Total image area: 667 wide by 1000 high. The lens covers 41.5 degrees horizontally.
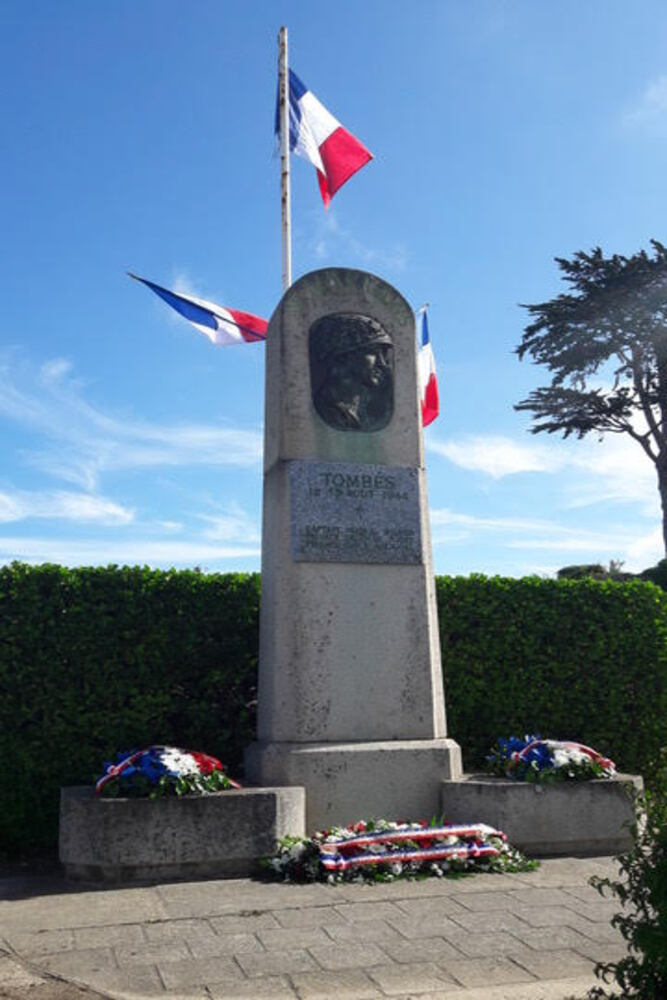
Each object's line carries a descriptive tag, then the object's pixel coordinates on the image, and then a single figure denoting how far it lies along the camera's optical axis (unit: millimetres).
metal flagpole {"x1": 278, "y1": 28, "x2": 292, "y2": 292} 10539
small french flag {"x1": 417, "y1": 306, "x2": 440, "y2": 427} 10703
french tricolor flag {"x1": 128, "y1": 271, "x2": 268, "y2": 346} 10203
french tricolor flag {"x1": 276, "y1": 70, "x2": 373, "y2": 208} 10084
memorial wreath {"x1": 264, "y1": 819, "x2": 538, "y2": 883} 5273
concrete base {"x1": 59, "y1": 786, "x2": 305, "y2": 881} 5398
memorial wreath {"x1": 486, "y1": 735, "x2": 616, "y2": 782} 6336
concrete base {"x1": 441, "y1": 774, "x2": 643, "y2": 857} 6098
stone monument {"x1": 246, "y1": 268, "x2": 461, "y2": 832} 6352
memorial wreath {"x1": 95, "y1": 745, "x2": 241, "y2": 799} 5613
